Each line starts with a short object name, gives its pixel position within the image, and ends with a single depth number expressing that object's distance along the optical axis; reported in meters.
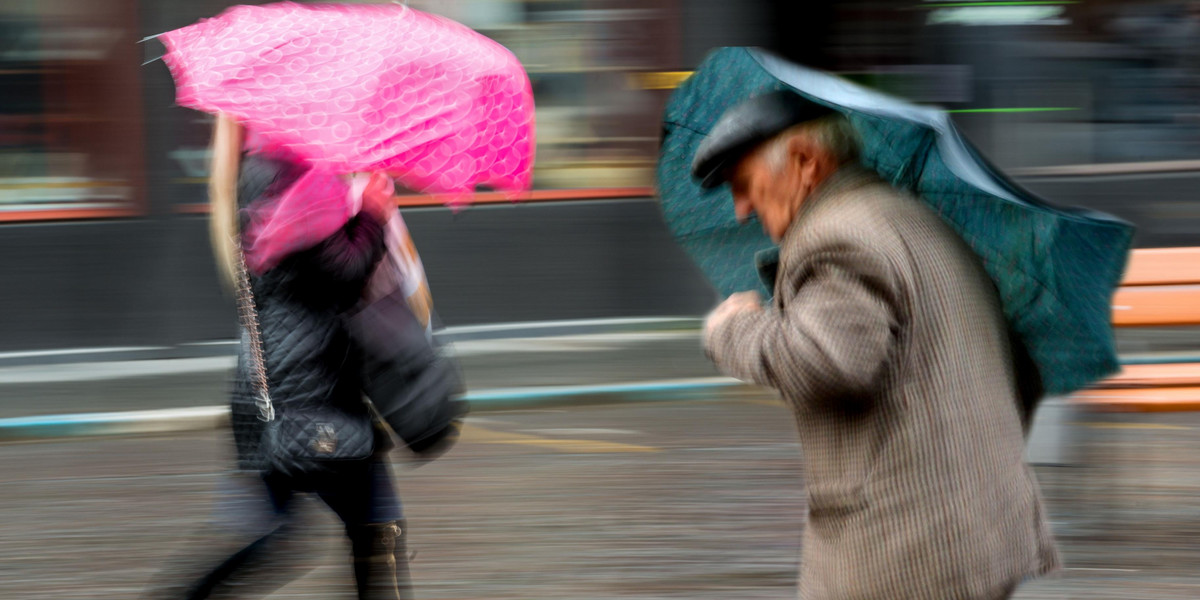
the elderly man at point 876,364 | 4.10
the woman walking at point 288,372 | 6.10
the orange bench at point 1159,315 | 10.41
